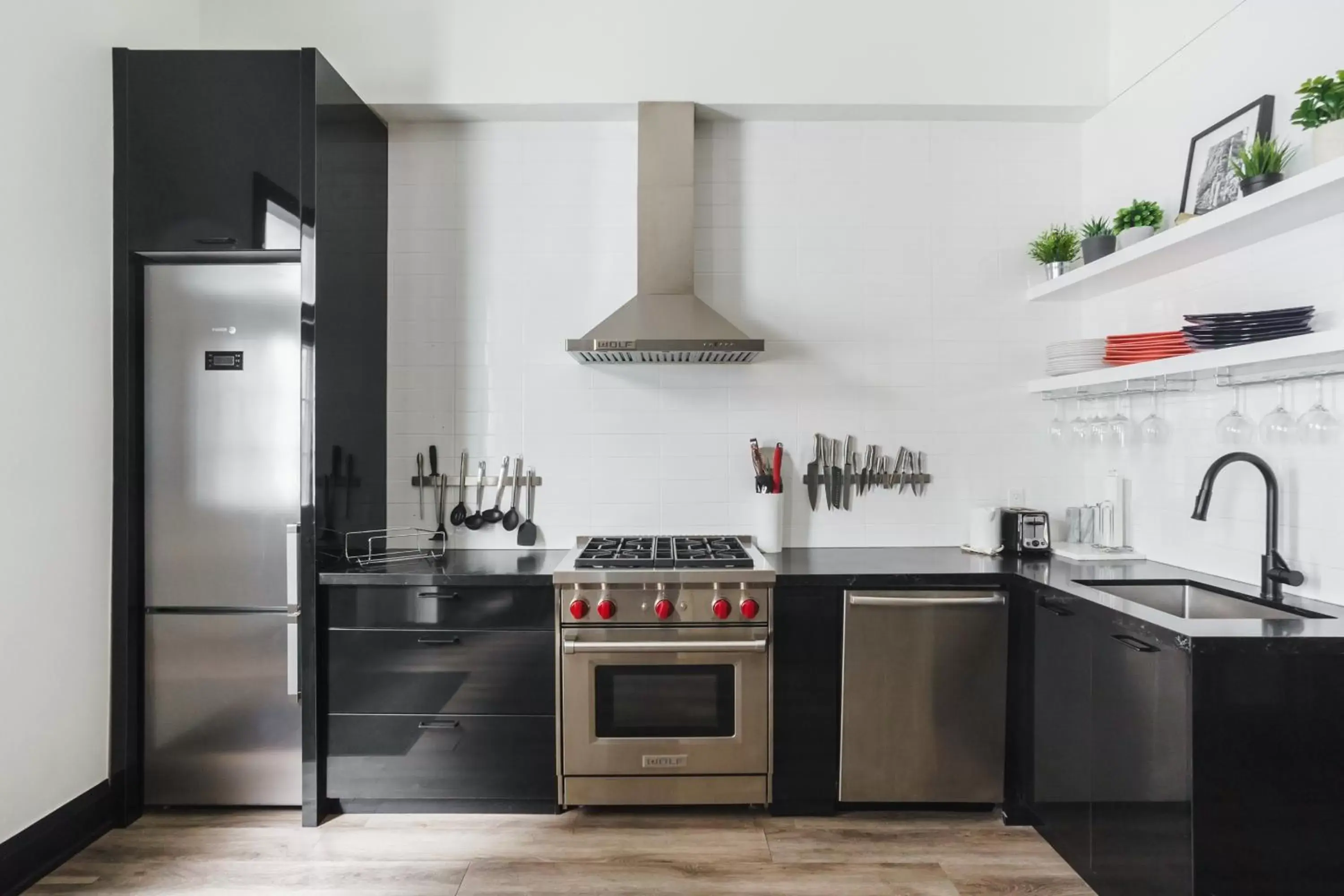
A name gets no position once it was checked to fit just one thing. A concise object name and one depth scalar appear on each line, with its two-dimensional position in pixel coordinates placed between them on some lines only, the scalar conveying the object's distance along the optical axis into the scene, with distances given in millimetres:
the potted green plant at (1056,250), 2992
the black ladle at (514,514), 3170
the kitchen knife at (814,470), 3188
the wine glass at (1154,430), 2607
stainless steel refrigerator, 2664
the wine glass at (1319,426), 1994
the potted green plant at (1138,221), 2609
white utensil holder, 3086
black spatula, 3160
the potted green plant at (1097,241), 2717
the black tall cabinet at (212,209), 2590
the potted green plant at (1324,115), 1805
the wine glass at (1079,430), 2928
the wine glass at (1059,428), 3053
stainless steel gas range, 2557
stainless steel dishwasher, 2566
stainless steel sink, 2309
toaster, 2912
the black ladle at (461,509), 3160
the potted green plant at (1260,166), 1994
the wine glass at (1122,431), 2766
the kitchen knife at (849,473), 3189
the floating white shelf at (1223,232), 1836
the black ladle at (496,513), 3166
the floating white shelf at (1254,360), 1782
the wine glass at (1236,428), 2244
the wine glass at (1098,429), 2838
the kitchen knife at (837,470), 3184
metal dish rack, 2812
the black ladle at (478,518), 3162
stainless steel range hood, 3008
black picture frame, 2240
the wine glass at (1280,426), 2066
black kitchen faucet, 2109
